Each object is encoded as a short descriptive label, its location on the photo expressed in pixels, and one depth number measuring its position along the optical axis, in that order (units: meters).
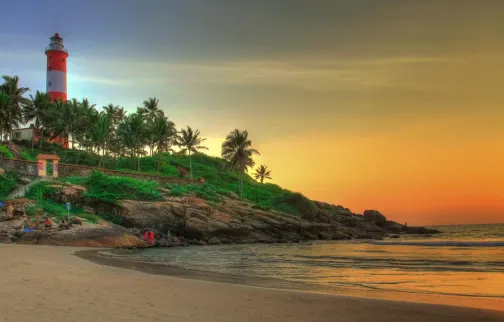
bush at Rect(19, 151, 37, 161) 56.64
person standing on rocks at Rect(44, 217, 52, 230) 30.36
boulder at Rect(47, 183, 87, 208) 37.72
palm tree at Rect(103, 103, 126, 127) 82.11
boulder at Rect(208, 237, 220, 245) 41.69
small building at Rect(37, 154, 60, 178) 41.28
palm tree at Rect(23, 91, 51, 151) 68.44
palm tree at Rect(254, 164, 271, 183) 116.44
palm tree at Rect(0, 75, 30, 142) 59.61
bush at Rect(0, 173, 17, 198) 37.31
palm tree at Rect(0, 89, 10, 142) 57.10
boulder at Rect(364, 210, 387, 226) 80.09
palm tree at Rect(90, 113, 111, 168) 63.19
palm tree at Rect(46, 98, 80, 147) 65.75
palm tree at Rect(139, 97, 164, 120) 80.81
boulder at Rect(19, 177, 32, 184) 39.37
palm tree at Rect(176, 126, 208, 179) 70.38
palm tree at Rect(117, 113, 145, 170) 66.69
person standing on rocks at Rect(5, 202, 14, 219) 30.95
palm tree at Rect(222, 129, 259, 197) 66.31
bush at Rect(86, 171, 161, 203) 41.22
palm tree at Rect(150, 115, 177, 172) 66.38
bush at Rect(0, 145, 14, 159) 48.95
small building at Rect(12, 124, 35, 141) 71.88
